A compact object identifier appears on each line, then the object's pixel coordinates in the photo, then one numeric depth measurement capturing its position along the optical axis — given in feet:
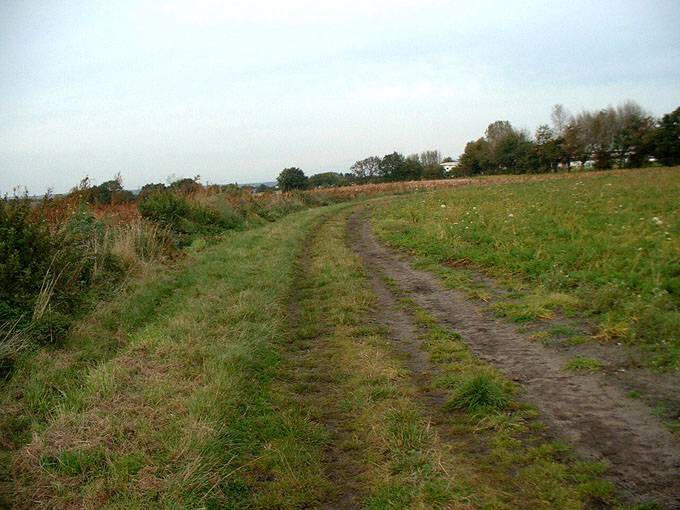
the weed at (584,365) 15.16
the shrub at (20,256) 20.65
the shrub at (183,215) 47.14
